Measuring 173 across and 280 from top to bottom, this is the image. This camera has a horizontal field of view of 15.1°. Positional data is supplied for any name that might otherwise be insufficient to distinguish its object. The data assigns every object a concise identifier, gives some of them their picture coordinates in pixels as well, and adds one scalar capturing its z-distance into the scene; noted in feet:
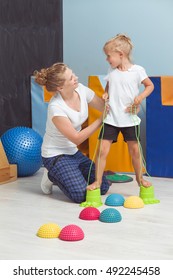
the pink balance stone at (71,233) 9.32
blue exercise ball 13.69
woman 11.51
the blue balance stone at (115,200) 11.31
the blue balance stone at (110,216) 10.23
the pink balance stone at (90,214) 10.41
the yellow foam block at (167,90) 13.41
